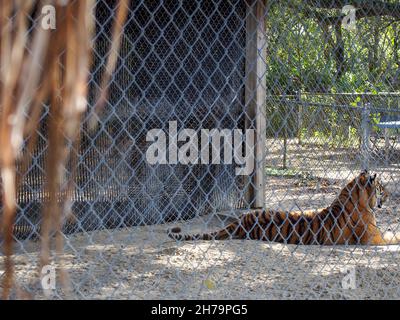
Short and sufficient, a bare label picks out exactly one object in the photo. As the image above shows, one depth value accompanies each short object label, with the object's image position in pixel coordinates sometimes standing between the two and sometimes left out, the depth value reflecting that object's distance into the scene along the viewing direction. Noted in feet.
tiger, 34.83
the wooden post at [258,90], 41.42
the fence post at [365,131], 47.61
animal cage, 38.50
